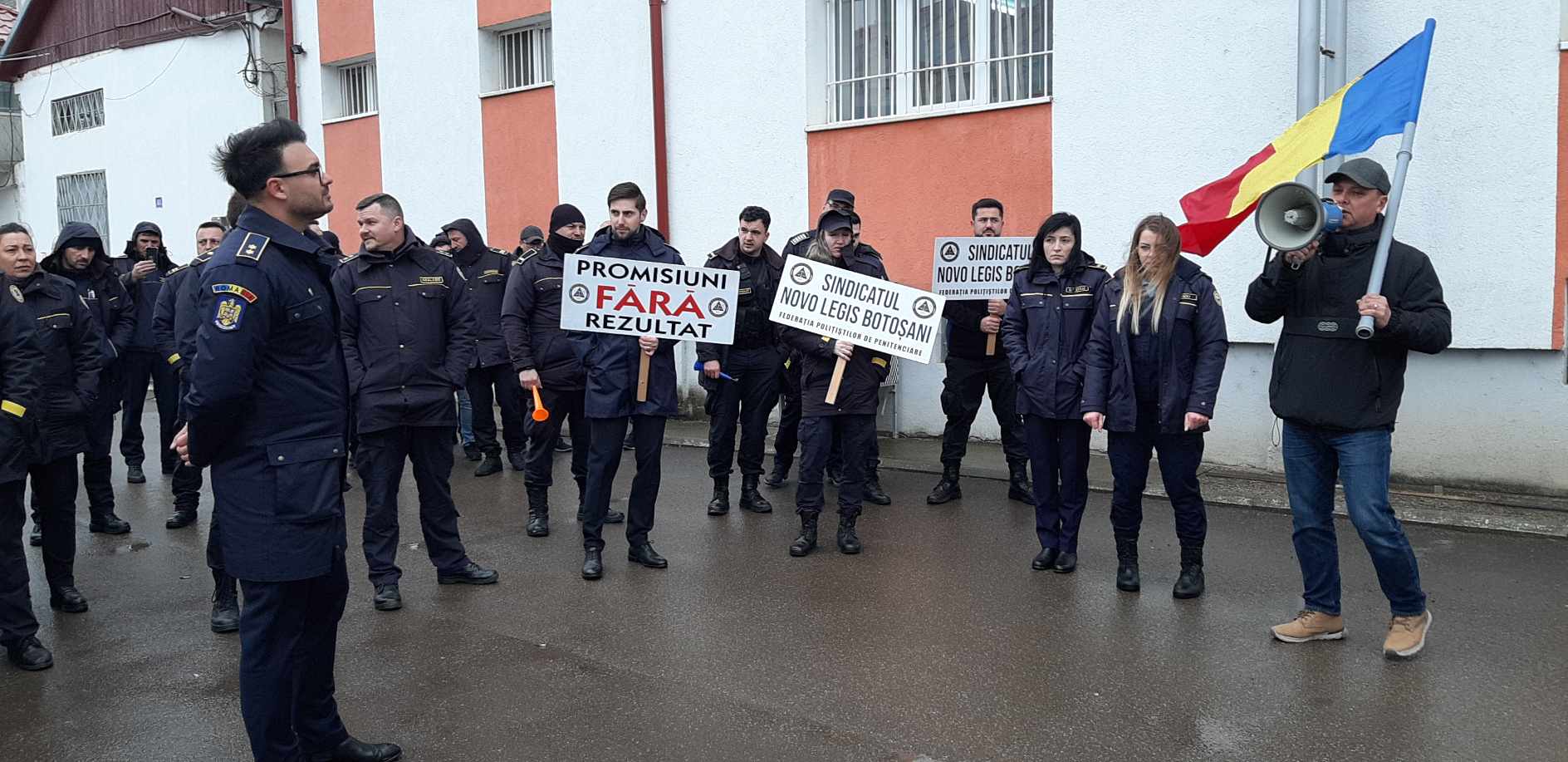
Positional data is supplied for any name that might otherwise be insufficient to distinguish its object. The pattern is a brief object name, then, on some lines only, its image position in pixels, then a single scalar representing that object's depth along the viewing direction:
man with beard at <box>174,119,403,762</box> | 3.65
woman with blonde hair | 5.95
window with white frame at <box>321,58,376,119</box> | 16.95
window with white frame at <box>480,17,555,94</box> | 14.47
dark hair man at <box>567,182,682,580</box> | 6.69
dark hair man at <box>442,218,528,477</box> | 10.16
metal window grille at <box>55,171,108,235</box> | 22.75
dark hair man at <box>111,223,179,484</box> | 9.86
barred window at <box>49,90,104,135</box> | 22.68
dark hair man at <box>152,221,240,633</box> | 5.77
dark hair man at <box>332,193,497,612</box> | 6.32
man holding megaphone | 5.00
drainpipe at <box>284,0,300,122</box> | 17.16
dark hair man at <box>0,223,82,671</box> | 5.48
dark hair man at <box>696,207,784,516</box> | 8.08
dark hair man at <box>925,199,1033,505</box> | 8.47
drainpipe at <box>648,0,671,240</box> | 12.53
